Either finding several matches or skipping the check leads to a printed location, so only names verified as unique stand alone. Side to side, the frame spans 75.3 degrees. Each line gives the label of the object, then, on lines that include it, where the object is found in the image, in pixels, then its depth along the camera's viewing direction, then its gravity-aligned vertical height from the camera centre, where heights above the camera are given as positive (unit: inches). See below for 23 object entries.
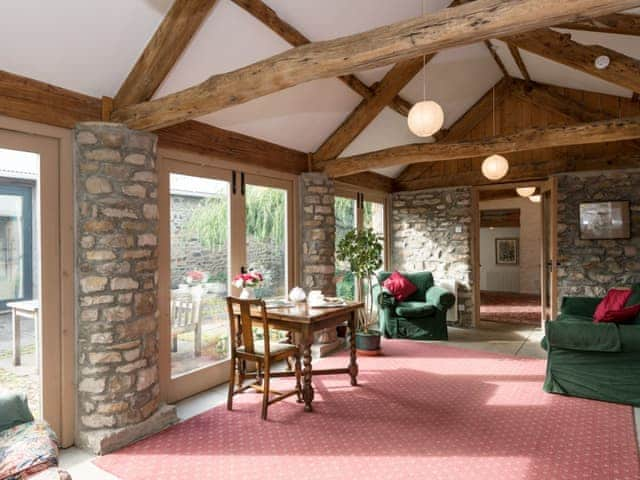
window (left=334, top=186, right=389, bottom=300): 246.8 +18.1
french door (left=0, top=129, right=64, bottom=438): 107.1 -6.4
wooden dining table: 136.2 -26.1
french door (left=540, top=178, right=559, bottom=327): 233.3 -5.1
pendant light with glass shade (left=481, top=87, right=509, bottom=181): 195.6 +36.3
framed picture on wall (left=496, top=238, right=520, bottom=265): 431.5 -8.6
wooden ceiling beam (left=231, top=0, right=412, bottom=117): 127.0 +73.2
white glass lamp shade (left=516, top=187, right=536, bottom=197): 271.8 +35.4
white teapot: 165.8 -20.2
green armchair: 233.5 -41.1
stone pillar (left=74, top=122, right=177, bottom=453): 114.1 -10.7
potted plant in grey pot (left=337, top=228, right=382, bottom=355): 205.3 -6.1
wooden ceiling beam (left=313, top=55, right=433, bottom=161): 190.5 +64.5
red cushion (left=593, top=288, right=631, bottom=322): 160.8 -25.0
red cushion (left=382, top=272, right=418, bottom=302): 244.1 -25.2
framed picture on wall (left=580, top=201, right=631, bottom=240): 216.2 +11.2
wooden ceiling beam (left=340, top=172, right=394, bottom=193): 251.5 +41.2
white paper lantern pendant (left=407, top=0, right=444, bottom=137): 132.5 +40.6
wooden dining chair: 132.0 -35.1
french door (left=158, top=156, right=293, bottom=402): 144.9 -3.7
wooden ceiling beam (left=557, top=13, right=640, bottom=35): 129.3 +69.3
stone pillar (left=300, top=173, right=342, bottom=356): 205.5 +1.2
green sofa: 141.1 -41.7
